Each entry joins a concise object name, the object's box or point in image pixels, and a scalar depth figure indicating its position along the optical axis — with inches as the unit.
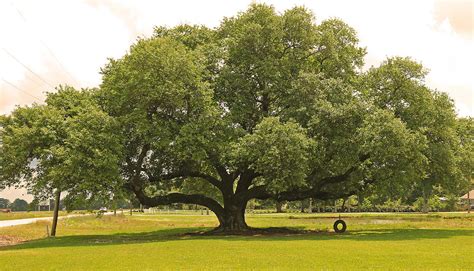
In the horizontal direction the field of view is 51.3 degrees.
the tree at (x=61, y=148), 1421.0
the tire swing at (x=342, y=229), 1716.0
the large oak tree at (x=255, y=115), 1482.5
